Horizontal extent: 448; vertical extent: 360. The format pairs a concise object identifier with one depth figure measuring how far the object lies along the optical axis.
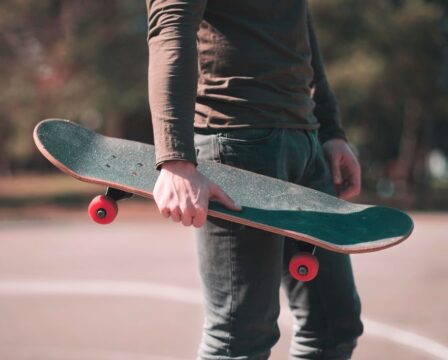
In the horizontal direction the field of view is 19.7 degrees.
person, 2.56
